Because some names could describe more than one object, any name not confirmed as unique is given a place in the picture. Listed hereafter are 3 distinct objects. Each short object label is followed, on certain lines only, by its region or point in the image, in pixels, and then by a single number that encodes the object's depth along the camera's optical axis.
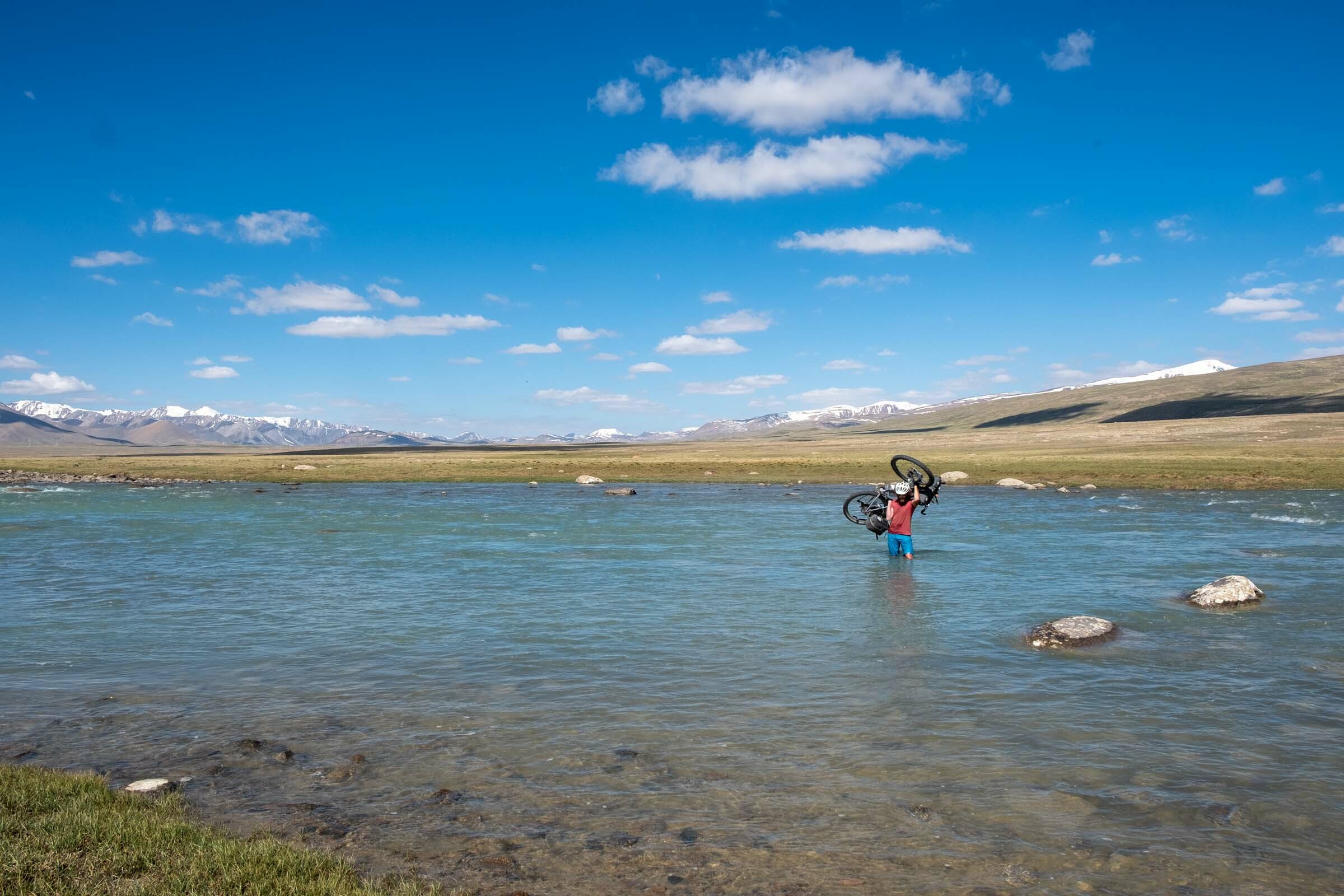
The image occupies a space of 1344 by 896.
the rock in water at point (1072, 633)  17.12
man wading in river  29.69
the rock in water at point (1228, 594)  20.61
